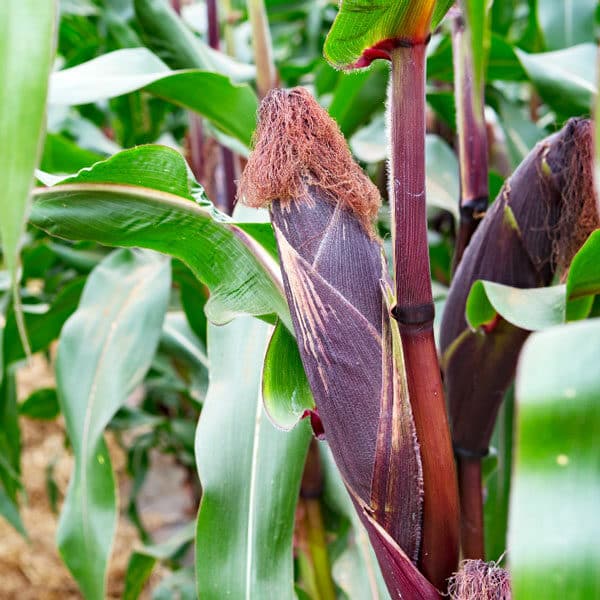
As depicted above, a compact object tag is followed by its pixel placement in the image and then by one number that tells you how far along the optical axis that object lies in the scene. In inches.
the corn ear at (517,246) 17.4
